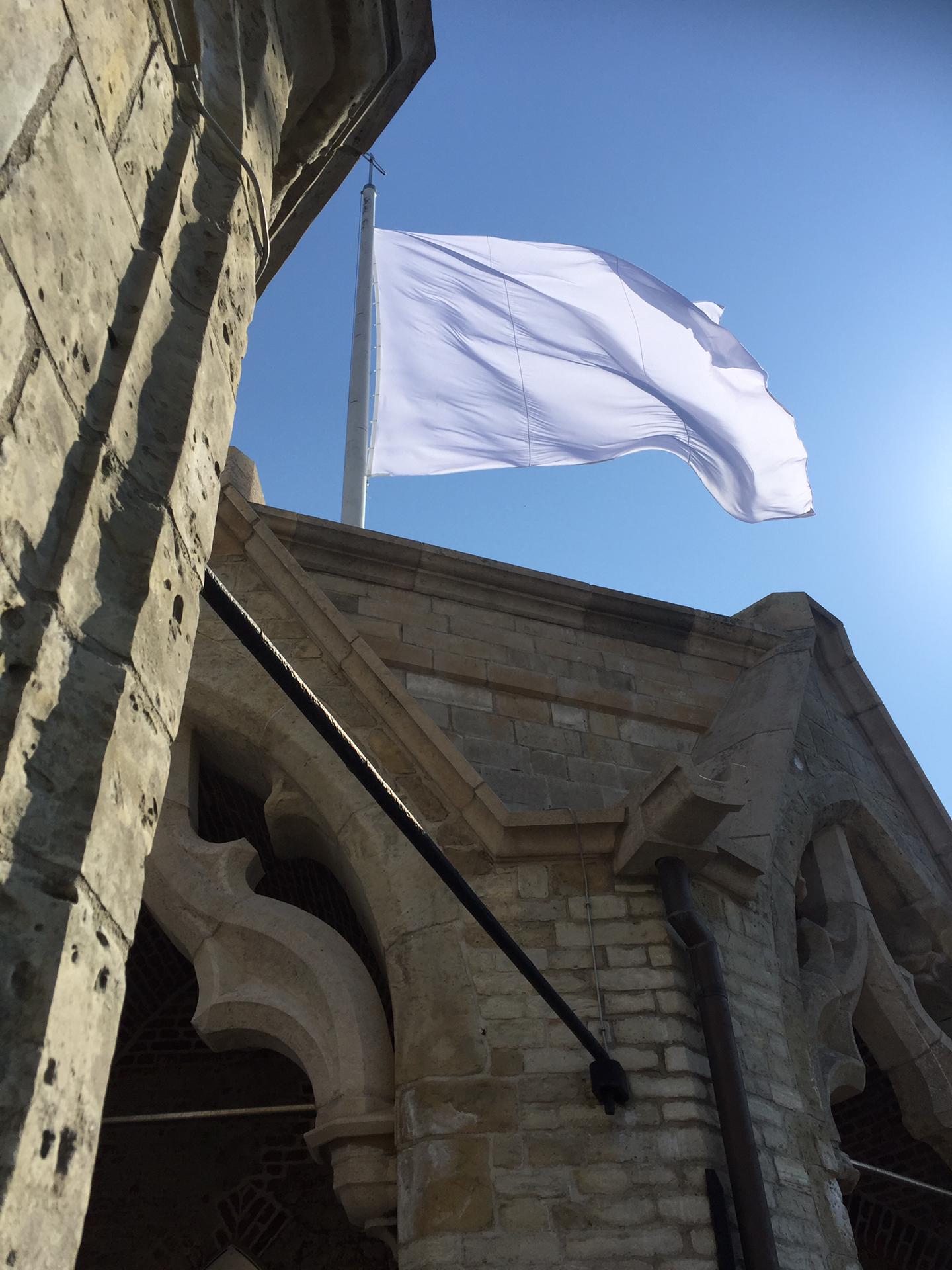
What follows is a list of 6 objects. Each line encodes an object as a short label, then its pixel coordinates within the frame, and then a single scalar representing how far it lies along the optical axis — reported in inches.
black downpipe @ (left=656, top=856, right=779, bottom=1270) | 143.1
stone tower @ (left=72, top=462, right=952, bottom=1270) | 154.0
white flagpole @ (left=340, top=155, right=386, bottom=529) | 309.4
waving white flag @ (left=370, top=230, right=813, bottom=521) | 318.0
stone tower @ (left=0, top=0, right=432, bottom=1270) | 53.1
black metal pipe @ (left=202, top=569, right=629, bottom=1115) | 95.2
